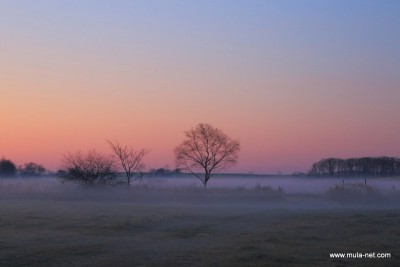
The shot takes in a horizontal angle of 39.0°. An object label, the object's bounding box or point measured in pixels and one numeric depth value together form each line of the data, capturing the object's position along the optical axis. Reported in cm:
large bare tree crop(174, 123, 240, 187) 8131
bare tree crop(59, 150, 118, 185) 6594
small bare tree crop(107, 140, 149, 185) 7294
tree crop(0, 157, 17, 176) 14912
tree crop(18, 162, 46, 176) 18341
